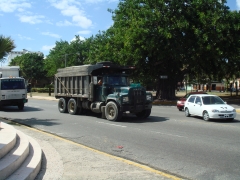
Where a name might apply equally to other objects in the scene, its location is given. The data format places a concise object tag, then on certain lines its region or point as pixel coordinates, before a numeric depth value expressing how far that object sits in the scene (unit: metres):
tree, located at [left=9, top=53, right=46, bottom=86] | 74.50
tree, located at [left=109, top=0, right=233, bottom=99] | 27.09
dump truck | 15.02
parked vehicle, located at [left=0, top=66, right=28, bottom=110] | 21.45
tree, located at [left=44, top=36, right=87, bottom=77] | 60.84
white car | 14.55
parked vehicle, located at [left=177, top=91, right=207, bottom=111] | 21.77
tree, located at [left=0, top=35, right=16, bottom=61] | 13.12
